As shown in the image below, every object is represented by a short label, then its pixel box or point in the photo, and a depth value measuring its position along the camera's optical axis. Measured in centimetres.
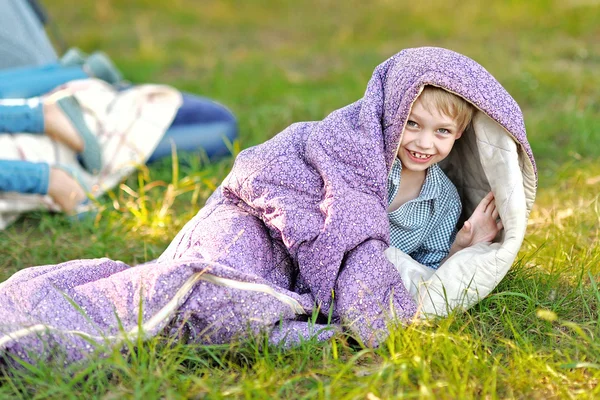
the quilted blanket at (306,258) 235
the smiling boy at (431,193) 250
